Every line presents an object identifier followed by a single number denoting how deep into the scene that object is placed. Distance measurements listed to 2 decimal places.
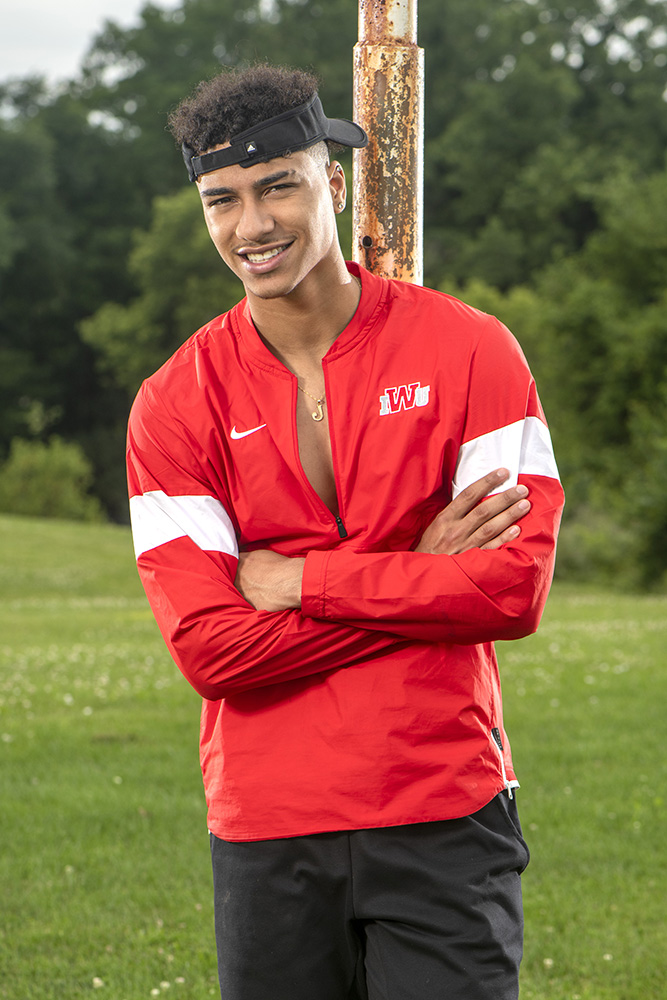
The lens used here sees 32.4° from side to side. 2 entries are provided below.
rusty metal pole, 3.27
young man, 2.58
